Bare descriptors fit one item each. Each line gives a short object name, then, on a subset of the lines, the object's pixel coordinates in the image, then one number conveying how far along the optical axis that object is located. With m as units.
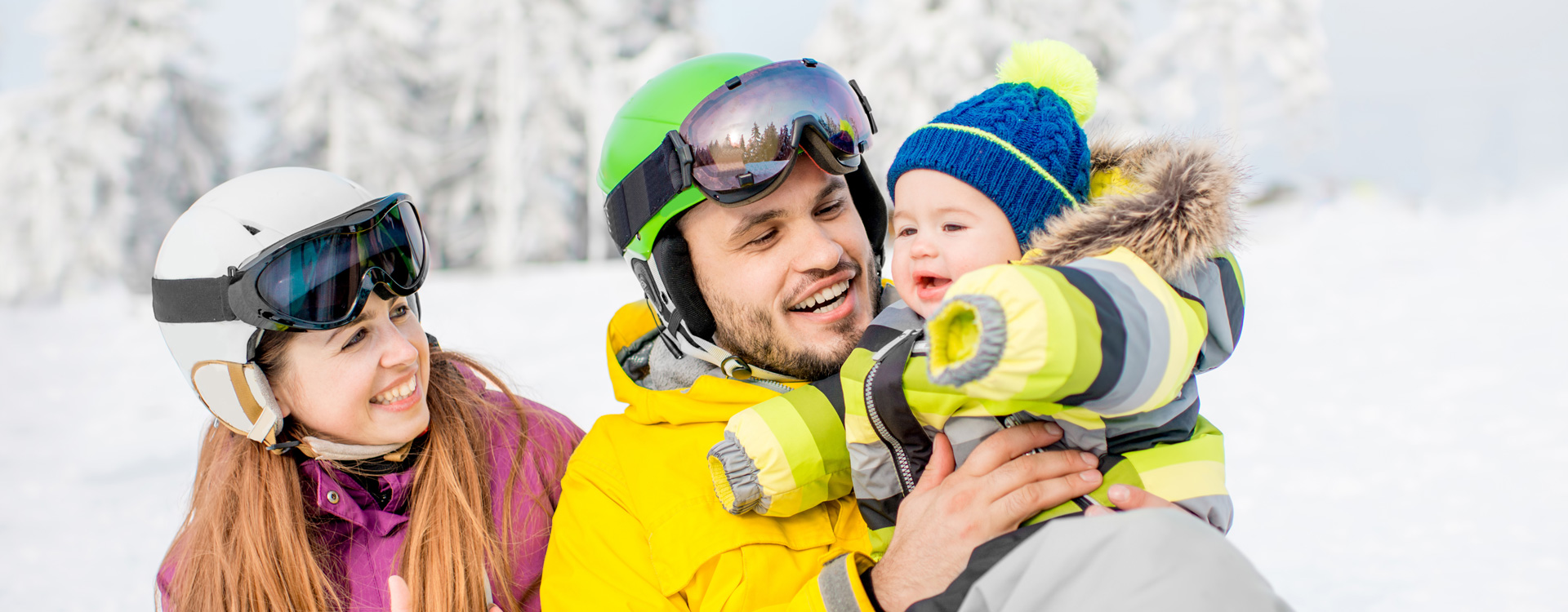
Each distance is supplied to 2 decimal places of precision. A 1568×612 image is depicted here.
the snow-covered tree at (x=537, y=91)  21.50
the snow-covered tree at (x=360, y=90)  20.86
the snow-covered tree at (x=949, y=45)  18.19
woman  2.45
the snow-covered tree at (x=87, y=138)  18.98
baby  1.35
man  2.15
